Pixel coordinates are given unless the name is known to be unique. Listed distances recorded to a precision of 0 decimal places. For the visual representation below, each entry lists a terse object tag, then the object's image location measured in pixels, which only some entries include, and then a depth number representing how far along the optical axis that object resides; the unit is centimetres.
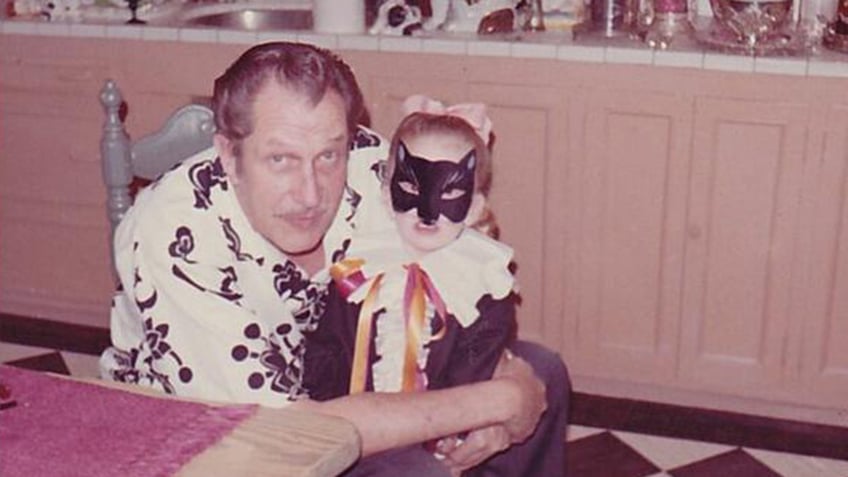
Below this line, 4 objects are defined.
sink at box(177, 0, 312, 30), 358
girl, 177
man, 160
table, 114
